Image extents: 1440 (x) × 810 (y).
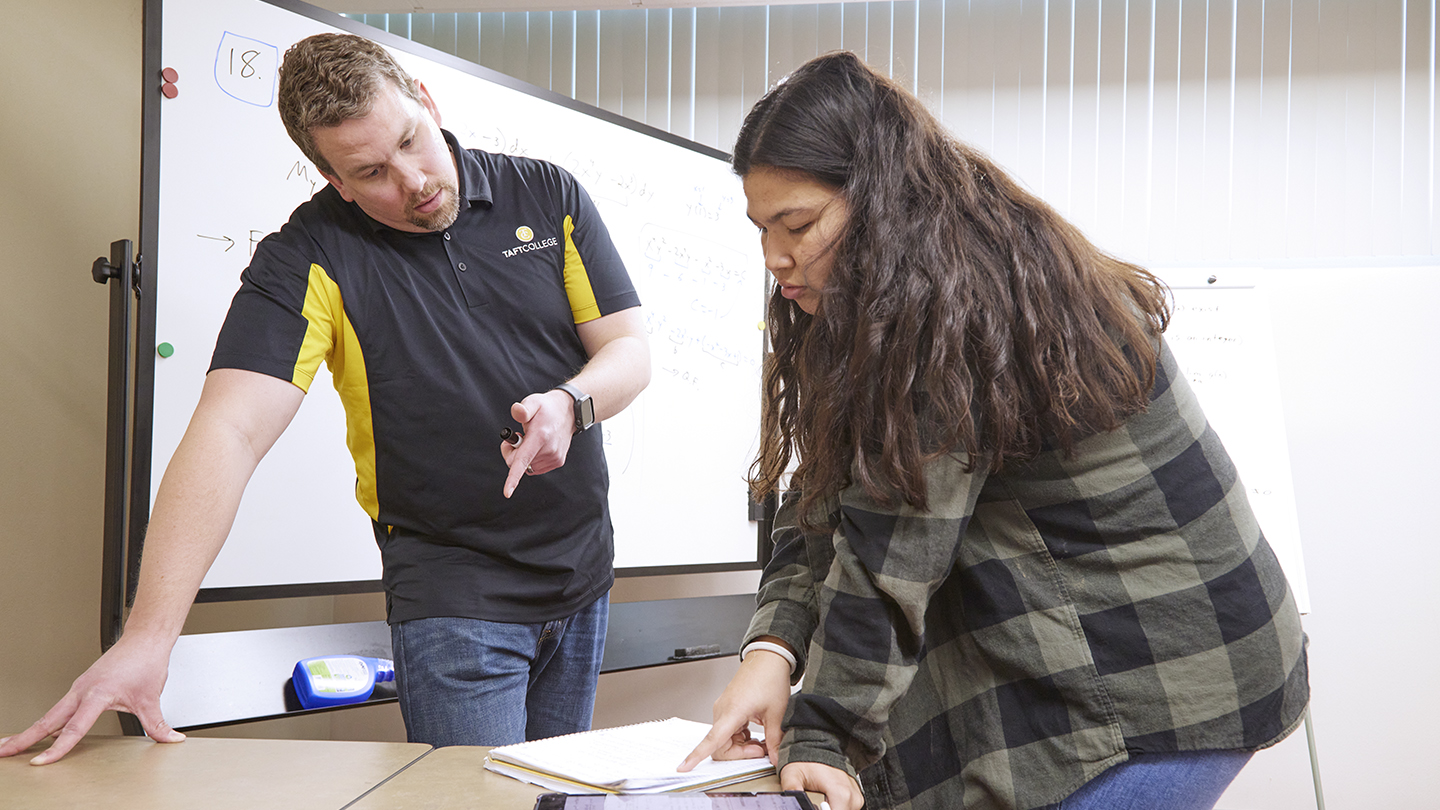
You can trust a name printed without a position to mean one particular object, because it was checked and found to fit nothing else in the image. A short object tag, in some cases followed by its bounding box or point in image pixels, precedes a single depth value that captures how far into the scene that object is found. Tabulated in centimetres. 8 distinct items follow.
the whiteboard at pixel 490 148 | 155
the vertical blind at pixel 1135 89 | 251
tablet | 72
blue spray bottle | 160
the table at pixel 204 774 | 76
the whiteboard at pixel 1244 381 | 217
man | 115
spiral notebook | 77
